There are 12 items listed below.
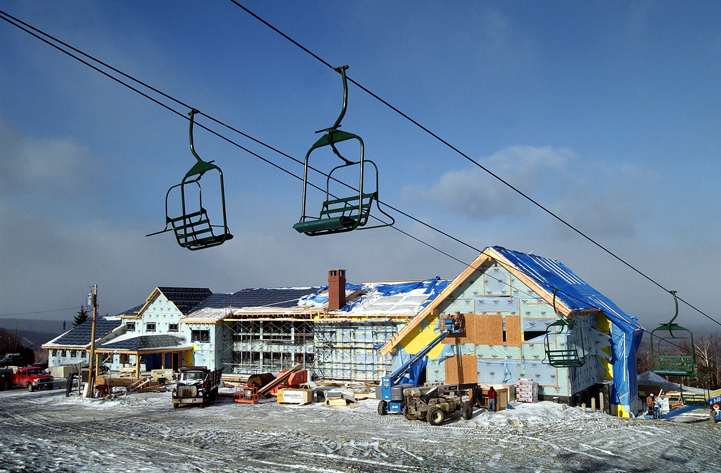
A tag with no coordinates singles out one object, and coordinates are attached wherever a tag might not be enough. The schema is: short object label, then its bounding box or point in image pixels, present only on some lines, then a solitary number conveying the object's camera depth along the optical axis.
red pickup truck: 34.50
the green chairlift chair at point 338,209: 8.51
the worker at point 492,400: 22.72
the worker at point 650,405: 29.00
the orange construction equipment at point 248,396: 27.31
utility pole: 29.54
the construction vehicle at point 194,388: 25.66
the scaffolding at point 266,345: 39.25
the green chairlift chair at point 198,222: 9.66
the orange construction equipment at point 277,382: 29.35
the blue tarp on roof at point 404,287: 37.31
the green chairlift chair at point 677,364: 18.38
